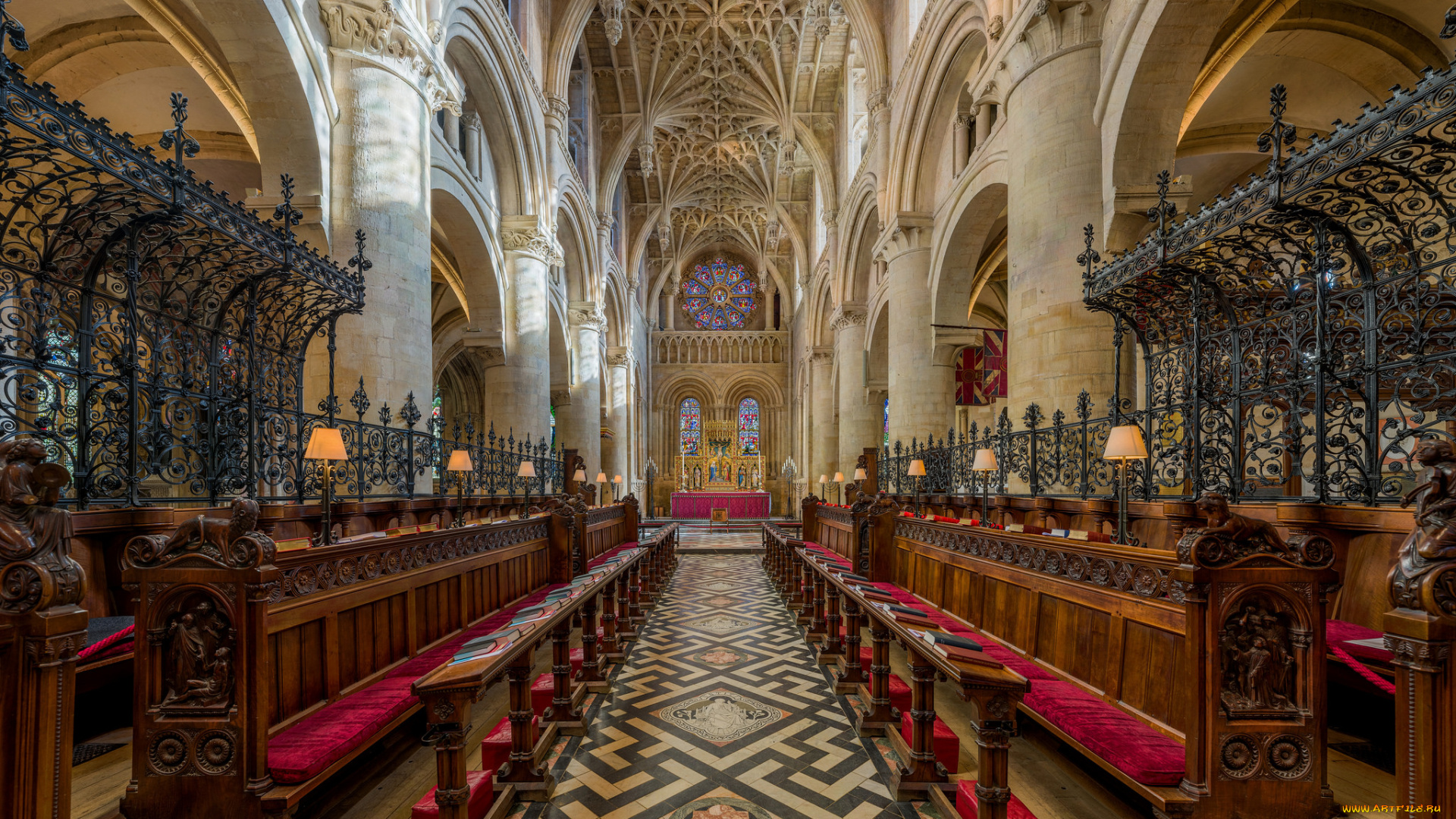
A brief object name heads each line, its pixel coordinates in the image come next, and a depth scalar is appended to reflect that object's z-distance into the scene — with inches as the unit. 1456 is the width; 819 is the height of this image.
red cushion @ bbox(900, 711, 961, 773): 120.2
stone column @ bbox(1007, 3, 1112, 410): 250.7
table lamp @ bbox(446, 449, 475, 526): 263.9
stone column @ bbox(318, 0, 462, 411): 251.9
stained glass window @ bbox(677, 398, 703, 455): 1136.8
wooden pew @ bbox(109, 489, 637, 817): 83.4
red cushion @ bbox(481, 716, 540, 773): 121.0
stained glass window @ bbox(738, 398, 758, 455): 1144.2
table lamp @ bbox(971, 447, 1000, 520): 232.4
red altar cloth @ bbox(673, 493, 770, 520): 874.8
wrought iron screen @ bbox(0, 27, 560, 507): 116.1
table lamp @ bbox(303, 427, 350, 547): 162.2
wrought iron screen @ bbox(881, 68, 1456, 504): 110.7
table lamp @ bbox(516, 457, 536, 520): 371.9
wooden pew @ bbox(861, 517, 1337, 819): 81.2
